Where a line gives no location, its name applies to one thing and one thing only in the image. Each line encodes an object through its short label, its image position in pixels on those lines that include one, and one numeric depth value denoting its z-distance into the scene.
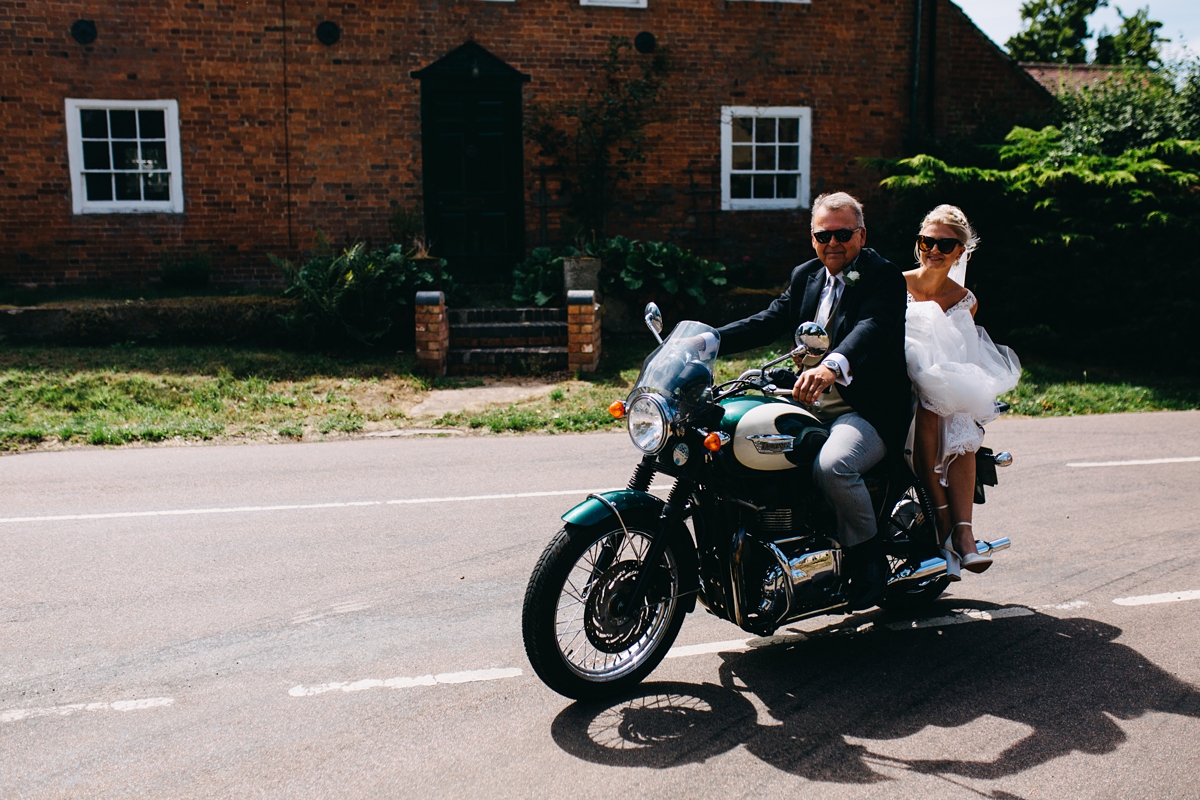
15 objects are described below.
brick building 13.98
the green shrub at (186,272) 13.90
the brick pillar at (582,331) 11.22
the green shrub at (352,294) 11.80
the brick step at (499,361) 11.39
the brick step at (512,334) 11.80
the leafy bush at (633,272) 12.77
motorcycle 3.57
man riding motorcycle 3.90
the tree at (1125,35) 32.09
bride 4.41
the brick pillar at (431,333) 10.99
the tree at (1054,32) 39.66
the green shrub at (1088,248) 12.08
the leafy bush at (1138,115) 13.69
